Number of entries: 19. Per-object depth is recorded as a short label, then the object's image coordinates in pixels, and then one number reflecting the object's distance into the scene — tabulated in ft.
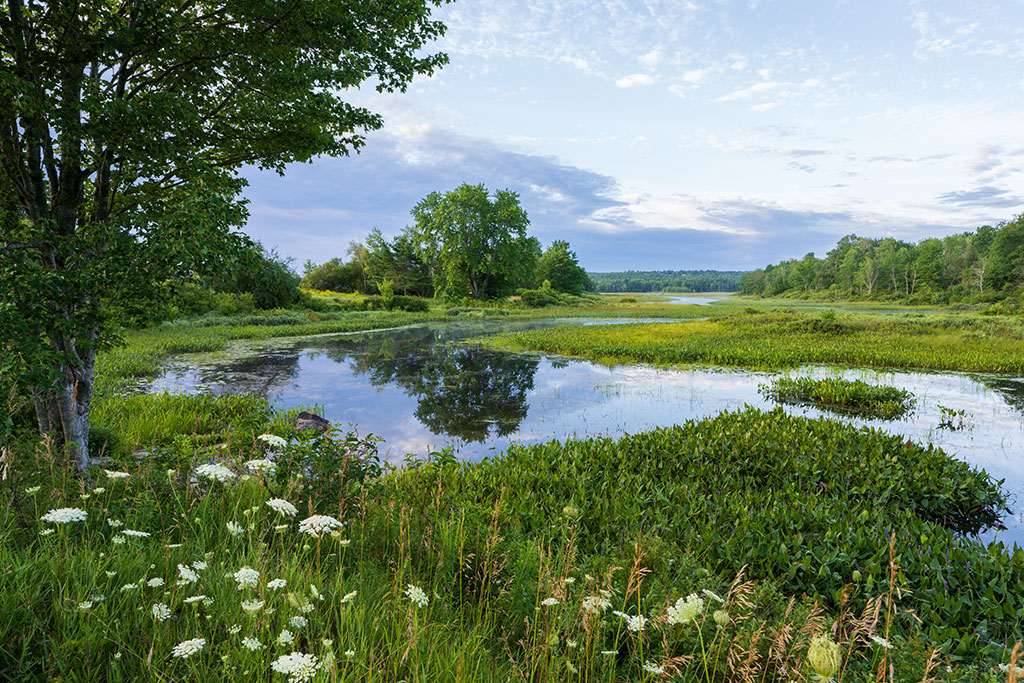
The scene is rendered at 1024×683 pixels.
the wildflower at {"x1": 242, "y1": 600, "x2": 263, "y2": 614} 6.36
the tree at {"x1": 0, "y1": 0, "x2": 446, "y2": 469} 15.71
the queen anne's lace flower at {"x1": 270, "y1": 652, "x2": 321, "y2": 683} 5.44
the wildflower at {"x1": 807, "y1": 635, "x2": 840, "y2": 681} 4.87
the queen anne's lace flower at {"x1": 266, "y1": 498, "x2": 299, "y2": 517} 8.58
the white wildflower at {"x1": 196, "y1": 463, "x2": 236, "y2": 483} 9.14
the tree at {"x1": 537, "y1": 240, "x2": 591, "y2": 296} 318.86
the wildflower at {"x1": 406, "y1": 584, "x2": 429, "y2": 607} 7.36
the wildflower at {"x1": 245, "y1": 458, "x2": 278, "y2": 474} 10.45
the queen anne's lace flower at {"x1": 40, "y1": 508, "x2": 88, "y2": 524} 7.77
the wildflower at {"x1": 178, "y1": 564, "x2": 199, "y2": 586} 7.05
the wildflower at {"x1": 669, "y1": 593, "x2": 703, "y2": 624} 6.34
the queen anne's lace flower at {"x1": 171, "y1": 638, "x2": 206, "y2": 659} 5.71
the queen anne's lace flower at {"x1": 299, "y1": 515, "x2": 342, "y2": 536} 8.32
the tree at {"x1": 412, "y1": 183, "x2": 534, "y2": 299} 201.16
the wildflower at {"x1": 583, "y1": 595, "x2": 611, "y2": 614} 7.27
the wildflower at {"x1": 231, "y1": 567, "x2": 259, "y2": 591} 7.00
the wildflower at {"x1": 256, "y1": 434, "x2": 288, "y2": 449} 11.89
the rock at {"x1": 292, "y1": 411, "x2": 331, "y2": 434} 30.25
